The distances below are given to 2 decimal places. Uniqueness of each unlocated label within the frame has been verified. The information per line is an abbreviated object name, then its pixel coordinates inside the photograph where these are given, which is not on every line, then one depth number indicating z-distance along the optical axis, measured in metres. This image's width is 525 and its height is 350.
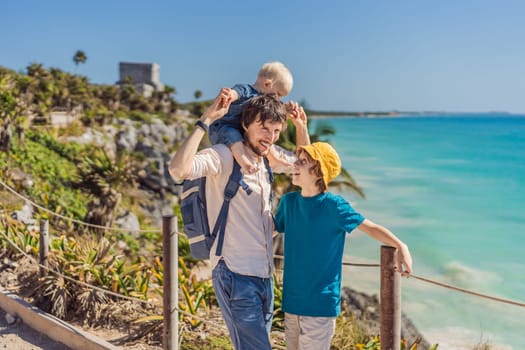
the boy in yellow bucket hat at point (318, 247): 2.38
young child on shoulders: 2.46
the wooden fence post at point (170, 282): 3.25
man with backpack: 2.35
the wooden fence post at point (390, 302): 2.44
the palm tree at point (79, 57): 57.91
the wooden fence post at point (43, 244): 4.69
